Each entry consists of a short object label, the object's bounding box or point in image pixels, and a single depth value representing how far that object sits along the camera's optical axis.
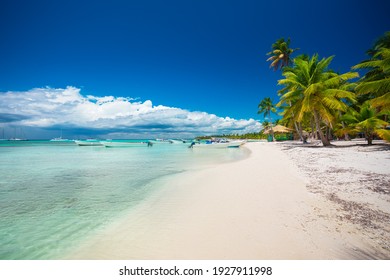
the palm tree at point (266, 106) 46.19
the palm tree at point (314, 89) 15.38
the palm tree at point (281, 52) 29.85
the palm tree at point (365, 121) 13.87
